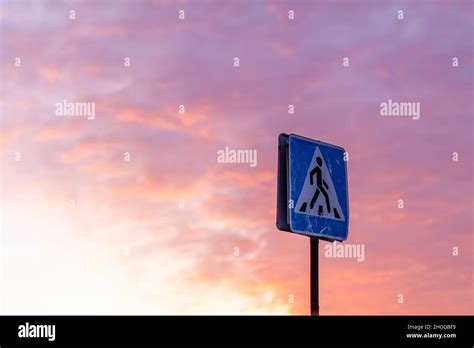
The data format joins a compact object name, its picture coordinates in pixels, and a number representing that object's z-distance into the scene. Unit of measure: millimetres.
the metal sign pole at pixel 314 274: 7879
